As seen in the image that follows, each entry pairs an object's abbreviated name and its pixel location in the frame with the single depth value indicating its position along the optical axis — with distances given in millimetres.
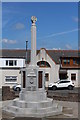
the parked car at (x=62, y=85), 23484
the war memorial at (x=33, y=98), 8584
